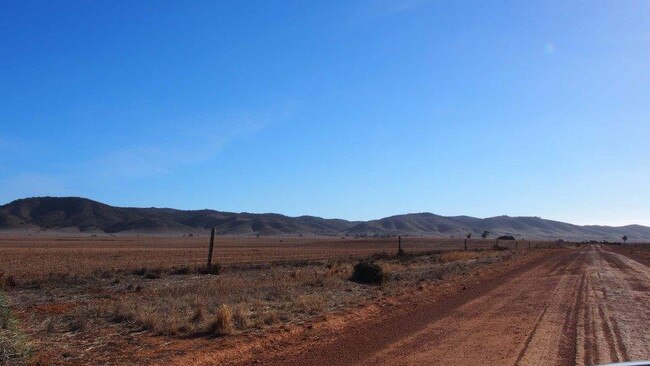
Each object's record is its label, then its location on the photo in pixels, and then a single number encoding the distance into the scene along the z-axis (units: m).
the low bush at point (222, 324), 12.11
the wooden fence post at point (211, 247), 28.43
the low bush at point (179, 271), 28.76
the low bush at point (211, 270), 28.85
